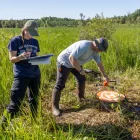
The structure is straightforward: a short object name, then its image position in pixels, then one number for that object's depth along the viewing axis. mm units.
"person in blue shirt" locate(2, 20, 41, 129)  2804
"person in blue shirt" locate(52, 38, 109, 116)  3291
